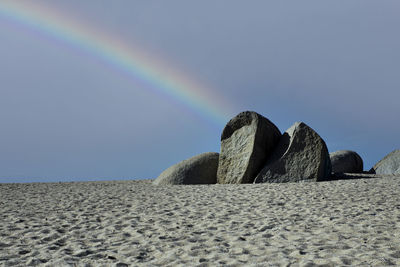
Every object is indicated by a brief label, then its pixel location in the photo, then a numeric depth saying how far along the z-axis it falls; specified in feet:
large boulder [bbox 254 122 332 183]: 37.96
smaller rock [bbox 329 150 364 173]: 59.11
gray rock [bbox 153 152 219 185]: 44.65
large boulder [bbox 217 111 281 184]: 40.40
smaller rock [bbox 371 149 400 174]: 62.23
